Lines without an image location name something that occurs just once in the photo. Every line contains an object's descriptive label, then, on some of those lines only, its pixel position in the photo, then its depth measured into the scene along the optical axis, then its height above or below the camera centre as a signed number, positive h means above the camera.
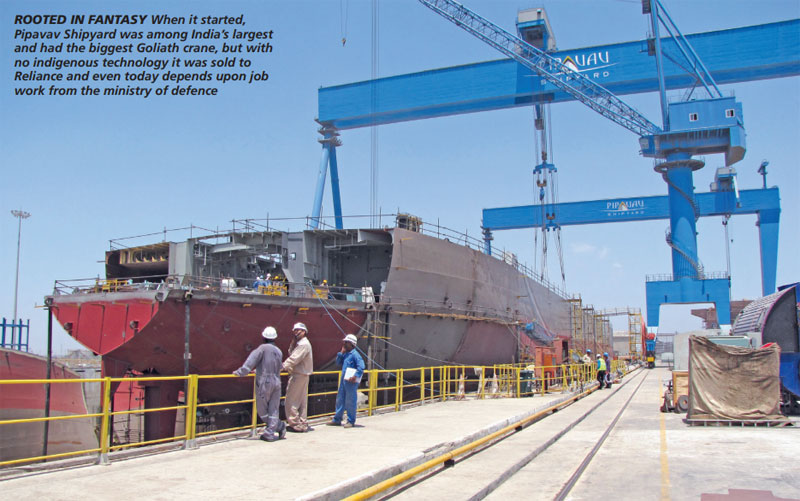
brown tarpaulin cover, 11.38 -1.22
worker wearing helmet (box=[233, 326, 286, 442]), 7.99 -0.88
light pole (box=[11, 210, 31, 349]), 34.13 +5.65
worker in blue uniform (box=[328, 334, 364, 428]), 9.42 -1.01
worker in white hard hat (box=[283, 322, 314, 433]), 8.56 -0.86
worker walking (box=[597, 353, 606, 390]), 22.92 -2.01
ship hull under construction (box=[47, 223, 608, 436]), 13.91 +0.28
